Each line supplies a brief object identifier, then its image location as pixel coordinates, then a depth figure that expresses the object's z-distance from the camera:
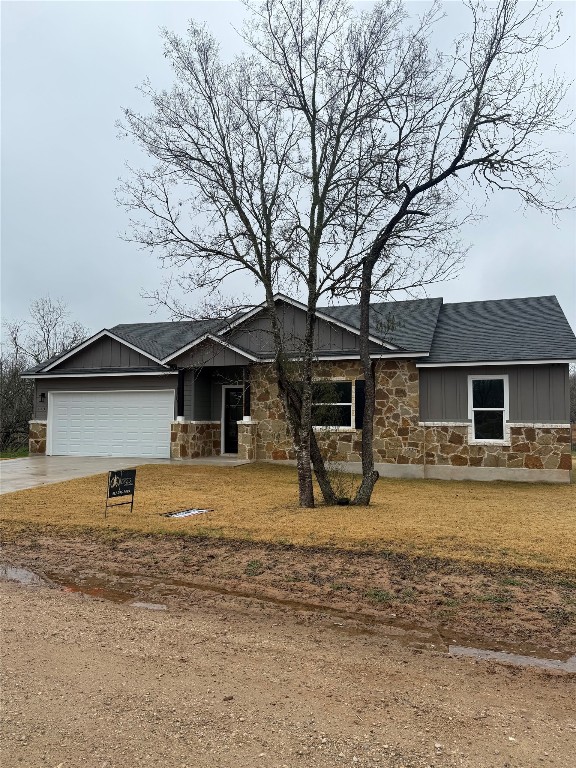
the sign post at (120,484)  9.82
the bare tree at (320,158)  10.20
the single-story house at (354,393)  15.60
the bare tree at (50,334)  34.78
